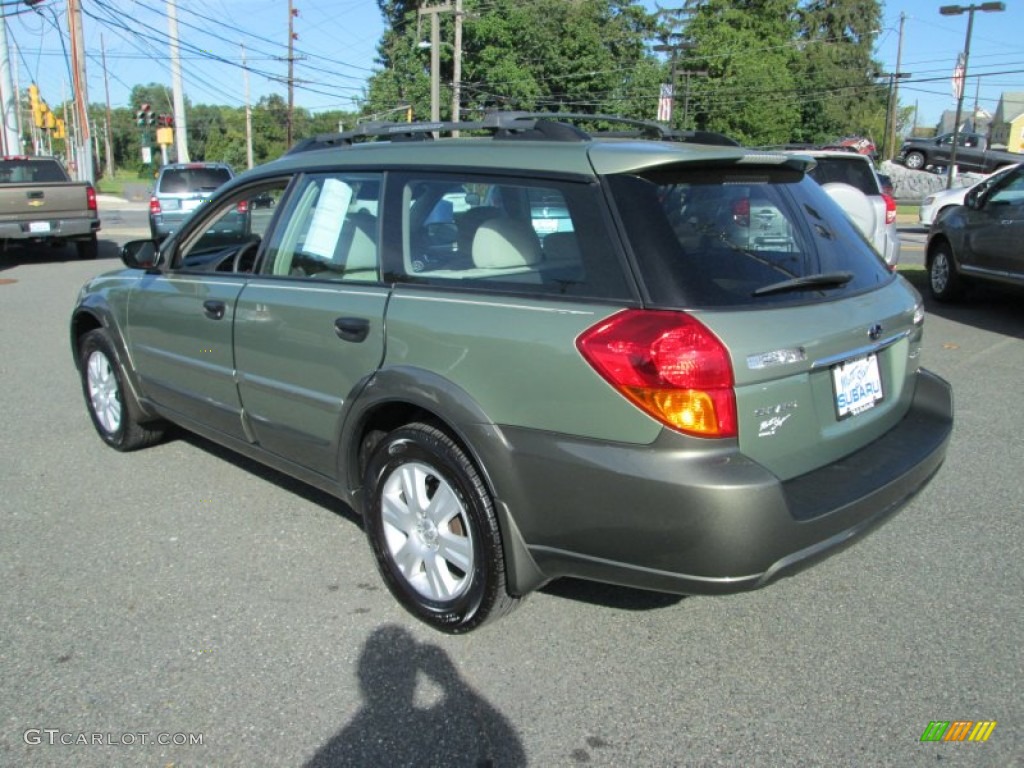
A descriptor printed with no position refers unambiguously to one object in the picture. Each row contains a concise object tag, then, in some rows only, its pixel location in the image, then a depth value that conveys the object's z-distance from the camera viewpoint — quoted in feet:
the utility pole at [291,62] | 157.28
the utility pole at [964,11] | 85.05
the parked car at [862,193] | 30.45
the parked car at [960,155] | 110.11
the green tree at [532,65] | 152.87
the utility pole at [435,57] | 100.46
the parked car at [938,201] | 43.83
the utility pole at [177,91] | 84.69
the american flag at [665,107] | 110.93
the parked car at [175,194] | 58.54
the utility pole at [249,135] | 182.76
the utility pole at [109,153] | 262.88
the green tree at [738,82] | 170.71
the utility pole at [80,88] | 80.07
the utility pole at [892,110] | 158.28
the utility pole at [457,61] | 108.17
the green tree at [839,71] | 194.59
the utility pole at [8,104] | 77.61
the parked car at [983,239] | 27.76
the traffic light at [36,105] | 104.37
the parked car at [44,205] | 48.83
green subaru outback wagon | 8.16
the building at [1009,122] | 227.69
